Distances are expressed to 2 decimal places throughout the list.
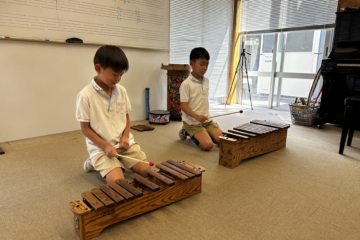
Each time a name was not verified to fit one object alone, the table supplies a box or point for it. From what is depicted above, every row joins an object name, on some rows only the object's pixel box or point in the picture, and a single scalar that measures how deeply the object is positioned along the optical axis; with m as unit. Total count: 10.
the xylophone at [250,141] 2.11
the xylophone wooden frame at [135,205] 1.22
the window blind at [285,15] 4.12
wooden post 5.20
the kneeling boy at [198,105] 2.54
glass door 4.46
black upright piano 3.23
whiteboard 2.64
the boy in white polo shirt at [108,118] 1.62
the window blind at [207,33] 4.33
